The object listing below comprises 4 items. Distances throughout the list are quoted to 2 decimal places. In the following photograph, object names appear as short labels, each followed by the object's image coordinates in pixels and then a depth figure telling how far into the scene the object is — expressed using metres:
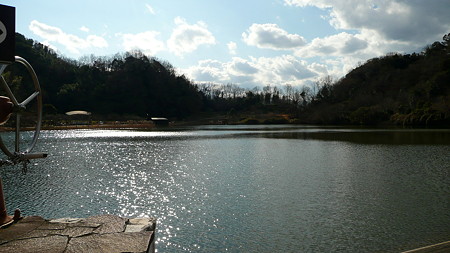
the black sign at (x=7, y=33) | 4.55
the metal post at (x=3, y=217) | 5.17
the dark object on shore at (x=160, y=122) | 73.13
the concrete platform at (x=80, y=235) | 4.24
